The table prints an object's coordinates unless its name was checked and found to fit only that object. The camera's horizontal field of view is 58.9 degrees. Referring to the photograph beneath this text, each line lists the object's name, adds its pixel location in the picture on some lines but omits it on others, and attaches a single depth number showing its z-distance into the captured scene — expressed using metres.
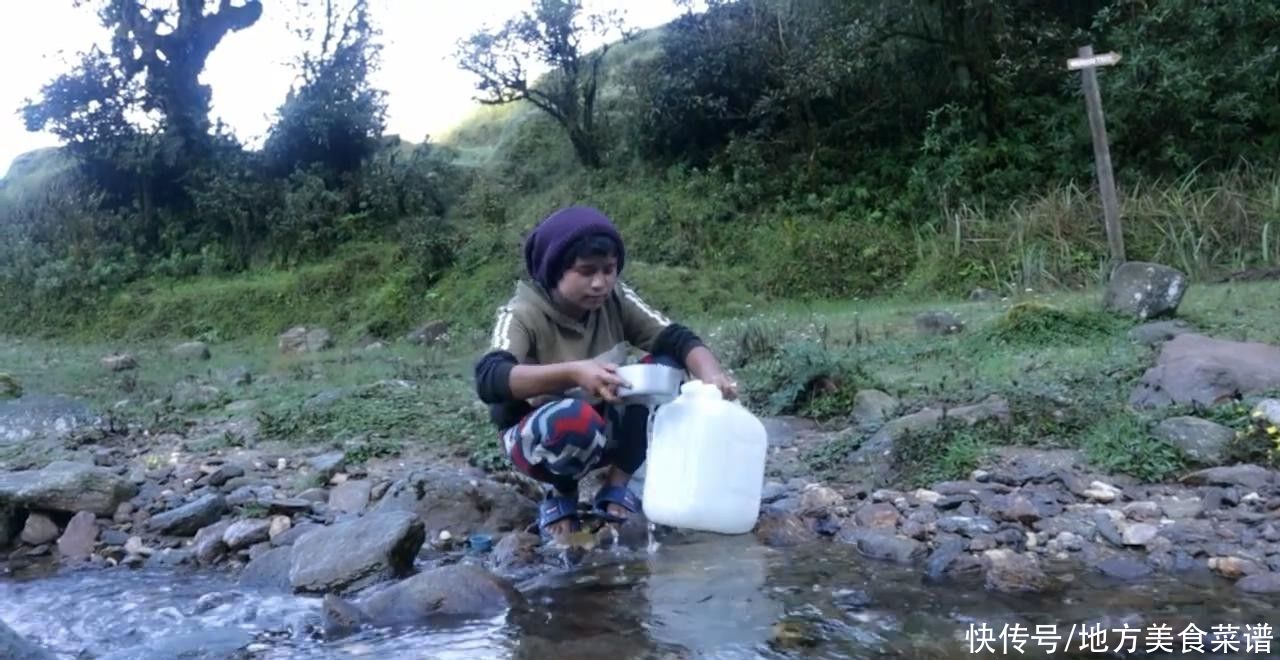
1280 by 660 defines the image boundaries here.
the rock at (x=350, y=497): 4.59
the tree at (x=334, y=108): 17.94
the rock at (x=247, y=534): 4.16
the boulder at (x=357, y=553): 3.56
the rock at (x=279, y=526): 4.21
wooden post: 9.12
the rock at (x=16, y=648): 2.71
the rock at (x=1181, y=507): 3.71
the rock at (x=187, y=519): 4.39
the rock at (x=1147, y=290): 7.15
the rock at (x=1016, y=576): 3.19
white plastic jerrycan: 3.30
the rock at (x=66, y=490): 4.48
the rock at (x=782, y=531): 3.84
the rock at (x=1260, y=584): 3.08
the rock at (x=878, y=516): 3.87
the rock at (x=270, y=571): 3.67
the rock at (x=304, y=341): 13.26
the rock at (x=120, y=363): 11.09
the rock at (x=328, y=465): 4.99
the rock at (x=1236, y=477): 3.85
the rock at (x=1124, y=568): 3.29
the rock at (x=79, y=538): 4.27
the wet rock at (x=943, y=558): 3.37
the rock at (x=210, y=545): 4.11
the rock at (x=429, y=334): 12.75
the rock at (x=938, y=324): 8.03
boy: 3.38
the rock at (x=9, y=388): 9.05
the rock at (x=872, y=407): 5.19
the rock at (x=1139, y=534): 3.51
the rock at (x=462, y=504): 4.22
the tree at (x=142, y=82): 18.06
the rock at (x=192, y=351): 12.37
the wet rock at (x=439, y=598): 3.18
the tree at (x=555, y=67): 16.00
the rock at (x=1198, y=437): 4.13
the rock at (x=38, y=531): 4.39
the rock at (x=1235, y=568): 3.21
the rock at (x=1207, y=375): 4.77
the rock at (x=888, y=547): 3.58
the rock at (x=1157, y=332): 6.42
